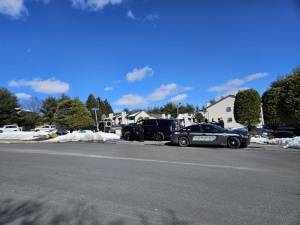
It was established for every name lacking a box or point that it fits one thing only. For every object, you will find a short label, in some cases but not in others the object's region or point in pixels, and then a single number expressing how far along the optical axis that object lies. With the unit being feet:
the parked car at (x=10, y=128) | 111.64
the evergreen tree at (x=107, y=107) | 272.09
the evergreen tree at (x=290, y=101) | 51.43
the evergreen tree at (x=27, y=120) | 149.61
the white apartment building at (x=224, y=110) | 163.54
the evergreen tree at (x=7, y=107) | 138.53
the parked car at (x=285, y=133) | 57.68
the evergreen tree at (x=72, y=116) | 97.65
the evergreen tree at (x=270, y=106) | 80.15
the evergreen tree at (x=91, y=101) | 243.19
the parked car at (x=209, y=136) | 41.73
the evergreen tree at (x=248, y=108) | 82.17
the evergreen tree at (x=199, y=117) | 186.46
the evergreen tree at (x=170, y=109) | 281.66
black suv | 54.43
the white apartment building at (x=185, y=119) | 161.14
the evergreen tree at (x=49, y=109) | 179.75
